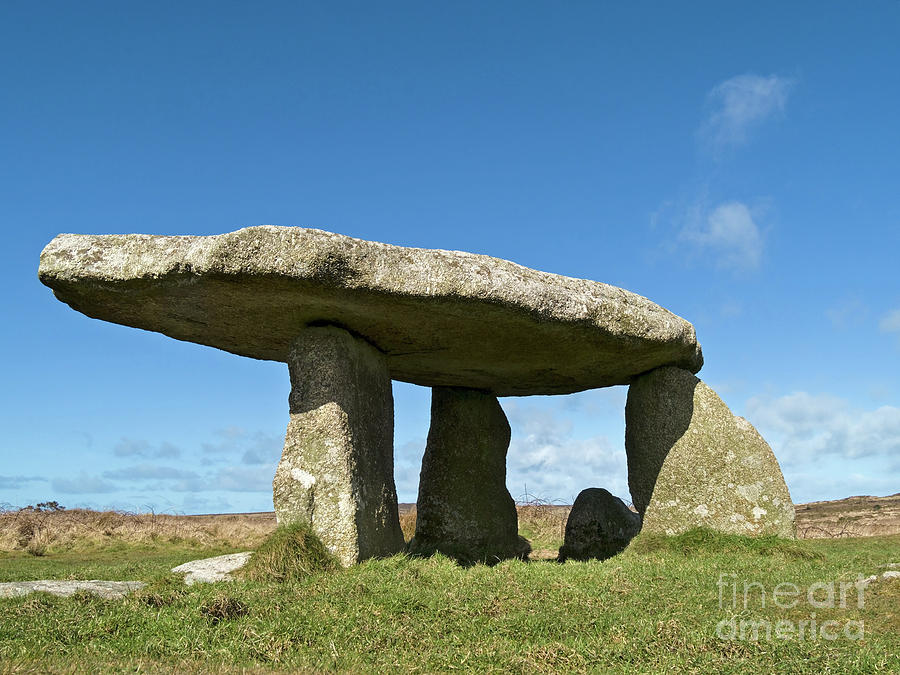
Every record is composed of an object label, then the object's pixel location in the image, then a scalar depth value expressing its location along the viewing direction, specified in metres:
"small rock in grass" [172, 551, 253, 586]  8.61
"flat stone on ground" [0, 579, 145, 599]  7.89
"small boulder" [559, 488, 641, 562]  13.45
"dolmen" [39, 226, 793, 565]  8.98
